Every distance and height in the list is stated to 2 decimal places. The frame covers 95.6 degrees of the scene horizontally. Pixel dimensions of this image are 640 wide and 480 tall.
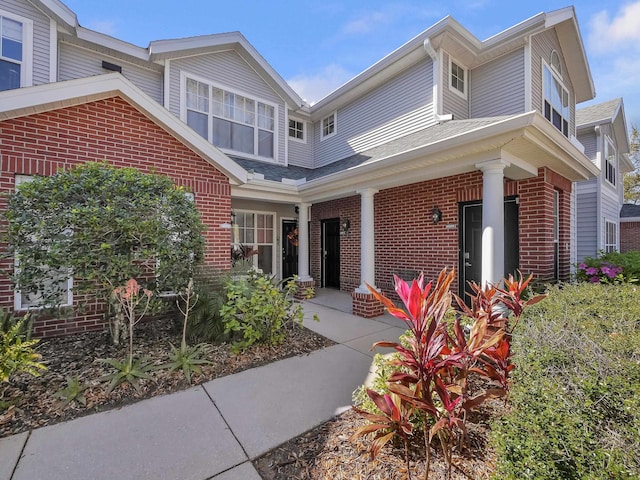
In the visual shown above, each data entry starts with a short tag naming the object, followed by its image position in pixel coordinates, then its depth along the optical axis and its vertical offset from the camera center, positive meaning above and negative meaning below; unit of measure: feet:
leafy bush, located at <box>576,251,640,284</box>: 16.96 -1.44
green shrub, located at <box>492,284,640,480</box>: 3.85 -2.53
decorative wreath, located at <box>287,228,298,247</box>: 32.17 +0.61
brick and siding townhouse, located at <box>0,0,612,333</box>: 14.51 +6.15
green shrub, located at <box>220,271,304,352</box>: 12.81 -3.19
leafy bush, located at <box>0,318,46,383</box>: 8.23 -3.42
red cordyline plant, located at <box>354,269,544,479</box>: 6.02 -2.51
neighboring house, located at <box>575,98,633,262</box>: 31.19 +6.56
